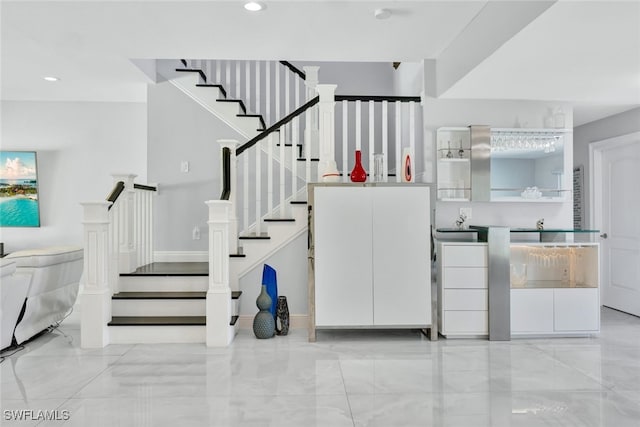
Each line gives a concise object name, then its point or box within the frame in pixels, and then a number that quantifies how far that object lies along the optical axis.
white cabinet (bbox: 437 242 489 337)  4.12
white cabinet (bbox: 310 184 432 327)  4.08
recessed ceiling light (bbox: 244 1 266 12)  3.29
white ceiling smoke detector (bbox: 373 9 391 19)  3.42
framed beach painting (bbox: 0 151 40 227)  5.97
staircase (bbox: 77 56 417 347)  3.97
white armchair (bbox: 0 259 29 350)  3.47
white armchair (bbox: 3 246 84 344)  3.86
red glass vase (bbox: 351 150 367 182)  4.22
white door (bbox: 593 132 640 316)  5.12
